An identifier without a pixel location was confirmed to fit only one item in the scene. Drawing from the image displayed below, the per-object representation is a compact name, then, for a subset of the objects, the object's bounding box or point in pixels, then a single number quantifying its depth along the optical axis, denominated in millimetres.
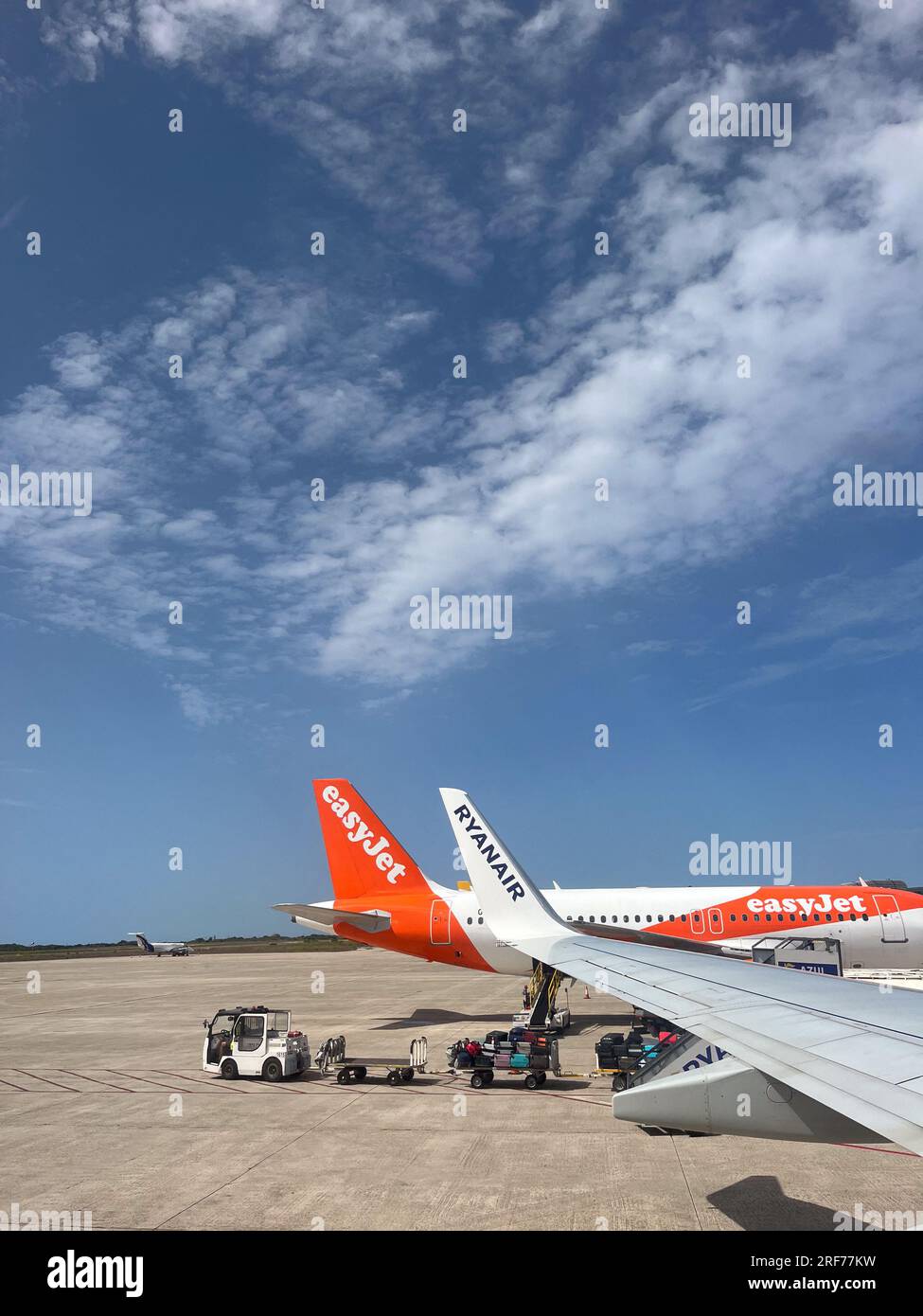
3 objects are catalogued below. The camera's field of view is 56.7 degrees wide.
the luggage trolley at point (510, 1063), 21984
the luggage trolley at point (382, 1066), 22409
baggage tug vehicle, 23219
